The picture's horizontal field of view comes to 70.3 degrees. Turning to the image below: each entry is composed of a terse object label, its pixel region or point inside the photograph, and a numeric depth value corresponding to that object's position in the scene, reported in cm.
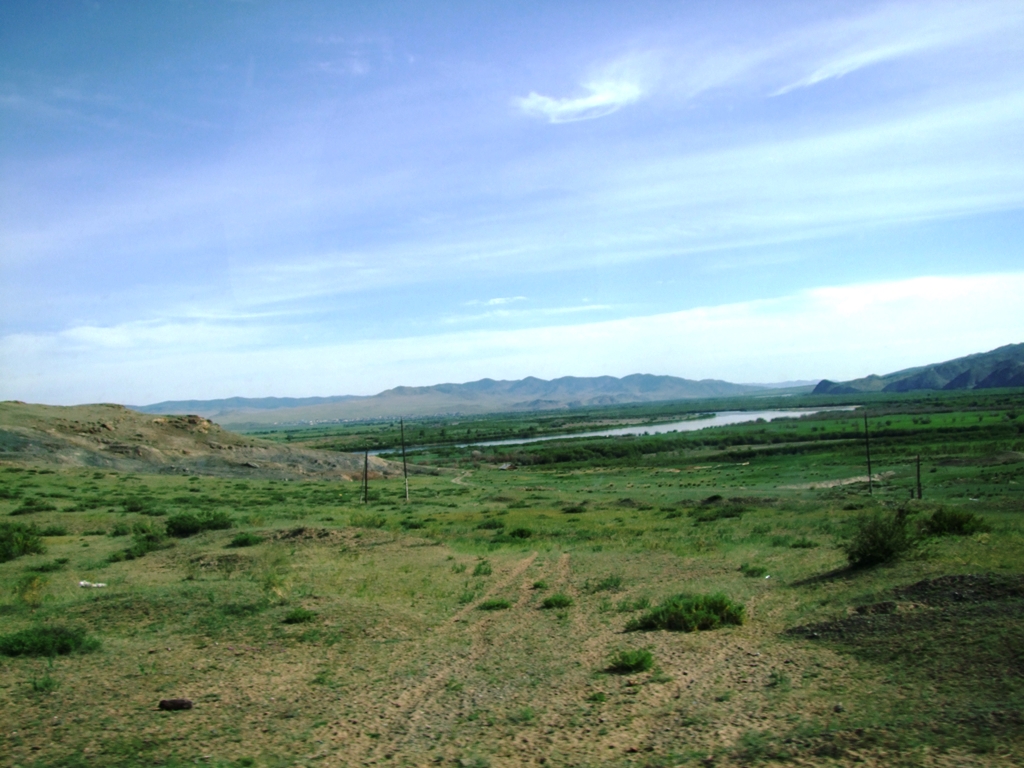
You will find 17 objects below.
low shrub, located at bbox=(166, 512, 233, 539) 2644
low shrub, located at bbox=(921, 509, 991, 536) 2069
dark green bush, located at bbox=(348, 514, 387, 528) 2977
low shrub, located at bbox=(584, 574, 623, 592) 1738
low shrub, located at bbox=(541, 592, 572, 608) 1564
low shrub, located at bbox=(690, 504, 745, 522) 3324
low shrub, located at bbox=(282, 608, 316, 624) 1368
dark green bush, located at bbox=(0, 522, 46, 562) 2158
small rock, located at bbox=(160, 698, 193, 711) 923
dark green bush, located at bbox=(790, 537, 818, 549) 2238
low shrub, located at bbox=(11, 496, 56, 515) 3216
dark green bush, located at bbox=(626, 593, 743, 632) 1299
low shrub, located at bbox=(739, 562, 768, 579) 1806
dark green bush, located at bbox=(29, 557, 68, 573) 1975
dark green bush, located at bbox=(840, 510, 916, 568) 1667
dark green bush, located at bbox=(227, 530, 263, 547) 2369
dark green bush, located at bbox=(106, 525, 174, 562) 2217
